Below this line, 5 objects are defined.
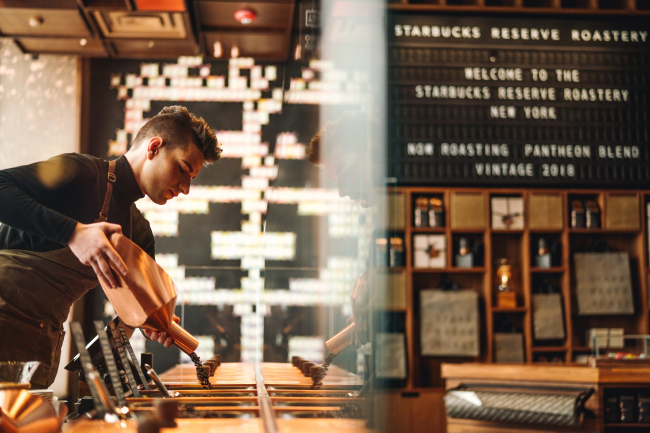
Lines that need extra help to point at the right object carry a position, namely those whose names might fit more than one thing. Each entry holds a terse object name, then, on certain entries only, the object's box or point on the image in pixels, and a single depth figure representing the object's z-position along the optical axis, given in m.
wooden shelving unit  3.25
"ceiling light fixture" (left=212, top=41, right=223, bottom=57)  3.81
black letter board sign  3.00
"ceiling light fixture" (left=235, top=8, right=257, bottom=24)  3.45
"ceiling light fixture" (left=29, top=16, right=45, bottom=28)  3.26
